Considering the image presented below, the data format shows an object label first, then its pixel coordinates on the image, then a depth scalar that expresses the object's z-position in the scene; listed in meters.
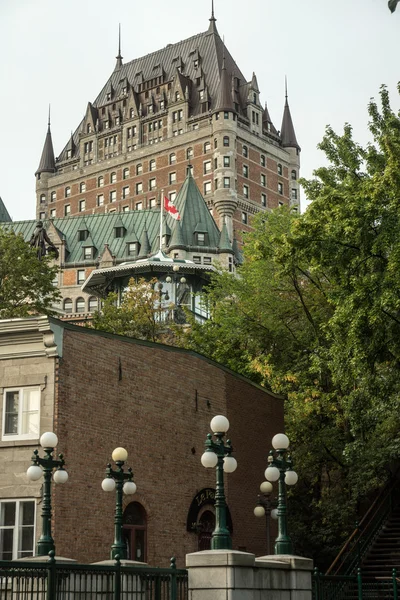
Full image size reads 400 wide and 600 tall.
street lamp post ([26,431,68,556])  21.19
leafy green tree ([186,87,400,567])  31.23
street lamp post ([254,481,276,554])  31.95
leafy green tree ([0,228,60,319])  57.50
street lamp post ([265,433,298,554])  23.06
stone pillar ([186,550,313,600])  19.22
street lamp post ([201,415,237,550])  19.55
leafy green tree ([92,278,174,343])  61.22
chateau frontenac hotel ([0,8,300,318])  130.00
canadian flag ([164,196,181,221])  100.34
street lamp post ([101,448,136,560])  21.56
